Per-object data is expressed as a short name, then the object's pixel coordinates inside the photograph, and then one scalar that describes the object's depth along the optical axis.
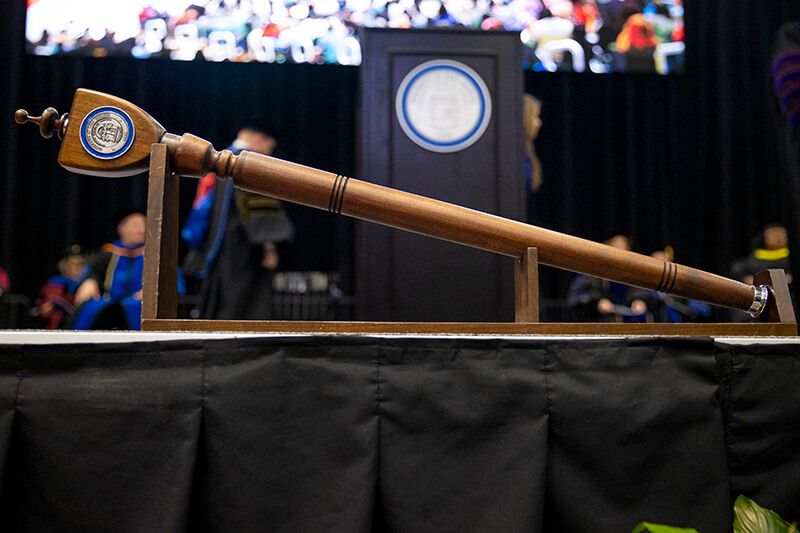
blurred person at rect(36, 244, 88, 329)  5.77
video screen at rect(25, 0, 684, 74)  5.61
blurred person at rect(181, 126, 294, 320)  3.71
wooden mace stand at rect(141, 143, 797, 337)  0.90
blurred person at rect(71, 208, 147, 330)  3.55
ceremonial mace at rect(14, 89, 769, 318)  1.03
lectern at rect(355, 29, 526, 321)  3.71
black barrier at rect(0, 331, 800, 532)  0.80
